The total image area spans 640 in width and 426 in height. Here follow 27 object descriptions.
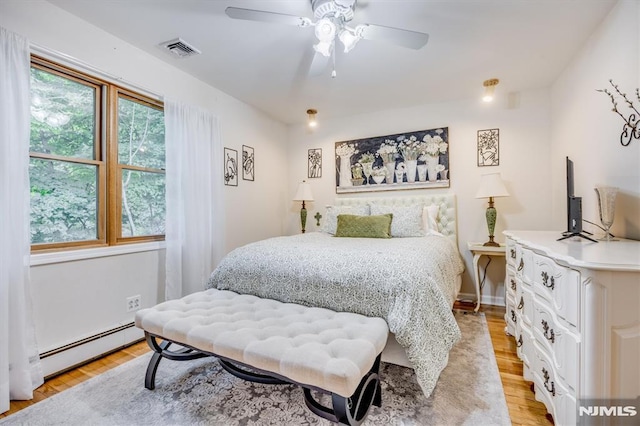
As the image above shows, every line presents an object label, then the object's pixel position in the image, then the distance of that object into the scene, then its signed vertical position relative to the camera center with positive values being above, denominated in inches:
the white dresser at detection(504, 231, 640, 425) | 39.9 -18.1
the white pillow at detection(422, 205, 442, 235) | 127.7 -4.8
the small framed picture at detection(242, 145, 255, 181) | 144.3 +24.2
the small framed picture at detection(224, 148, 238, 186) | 133.3 +20.5
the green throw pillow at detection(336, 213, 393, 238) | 118.5 -7.5
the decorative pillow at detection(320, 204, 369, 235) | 136.9 -2.0
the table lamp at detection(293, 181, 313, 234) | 160.4 +8.1
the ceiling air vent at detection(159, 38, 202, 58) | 91.0 +54.1
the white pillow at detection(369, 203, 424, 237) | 121.0 -5.3
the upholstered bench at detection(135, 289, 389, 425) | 45.5 -24.7
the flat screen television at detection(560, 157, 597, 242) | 66.7 -2.1
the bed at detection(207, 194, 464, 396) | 60.9 -18.5
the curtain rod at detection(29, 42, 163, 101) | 73.4 +41.7
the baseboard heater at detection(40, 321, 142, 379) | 74.7 -38.3
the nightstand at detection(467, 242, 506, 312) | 115.2 -18.0
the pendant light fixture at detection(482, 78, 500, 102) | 116.0 +50.5
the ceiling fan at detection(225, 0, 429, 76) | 65.7 +44.7
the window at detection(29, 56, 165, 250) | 77.5 +15.0
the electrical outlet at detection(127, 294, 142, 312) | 94.0 -31.5
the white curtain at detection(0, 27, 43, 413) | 64.2 -4.0
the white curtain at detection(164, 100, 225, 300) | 104.7 +4.4
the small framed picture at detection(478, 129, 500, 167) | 131.0 +28.7
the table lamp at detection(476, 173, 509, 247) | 118.5 +7.1
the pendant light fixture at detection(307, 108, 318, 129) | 151.2 +51.2
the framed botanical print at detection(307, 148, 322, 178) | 170.4 +27.9
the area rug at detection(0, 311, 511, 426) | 58.0 -43.2
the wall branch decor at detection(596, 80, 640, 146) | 65.7 +20.7
